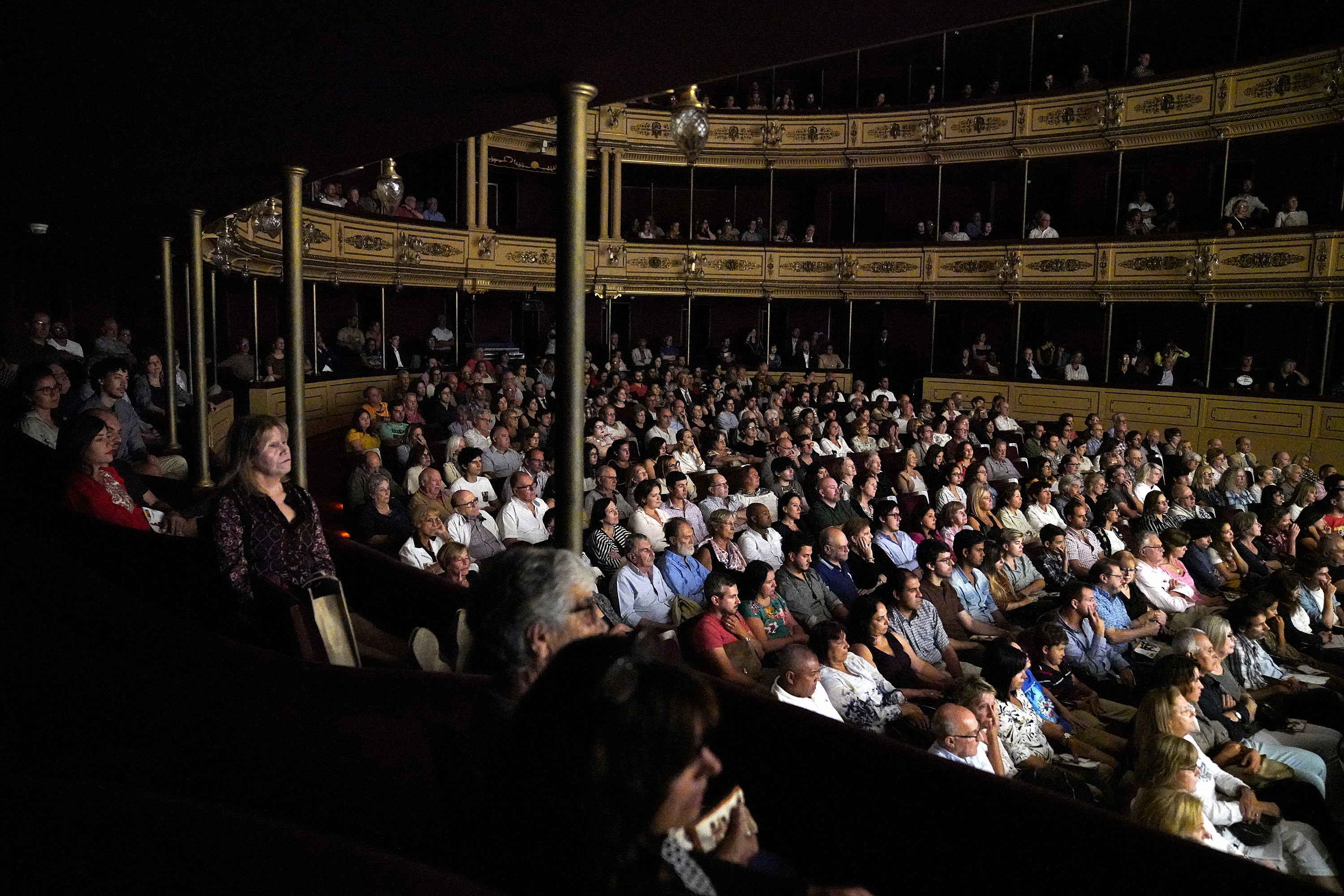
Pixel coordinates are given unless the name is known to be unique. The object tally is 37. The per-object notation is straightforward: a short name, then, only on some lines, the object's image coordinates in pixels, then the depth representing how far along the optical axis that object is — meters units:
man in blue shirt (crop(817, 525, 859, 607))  6.20
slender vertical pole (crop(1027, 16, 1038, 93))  16.28
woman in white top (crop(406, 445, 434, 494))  7.17
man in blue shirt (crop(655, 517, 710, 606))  5.91
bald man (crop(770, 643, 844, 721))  3.98
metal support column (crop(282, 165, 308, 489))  4.00
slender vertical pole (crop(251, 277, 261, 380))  11.48
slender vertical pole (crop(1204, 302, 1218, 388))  14.42
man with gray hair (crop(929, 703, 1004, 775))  3.58
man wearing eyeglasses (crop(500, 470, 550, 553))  6.61
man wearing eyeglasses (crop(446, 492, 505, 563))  6.11
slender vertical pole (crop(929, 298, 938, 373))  17.77
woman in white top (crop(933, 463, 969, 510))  8.41
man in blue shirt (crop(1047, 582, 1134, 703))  5.50
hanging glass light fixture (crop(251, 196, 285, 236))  6.06
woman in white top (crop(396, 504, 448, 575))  5.47
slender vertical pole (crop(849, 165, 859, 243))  17.72
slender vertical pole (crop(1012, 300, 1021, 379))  16.53
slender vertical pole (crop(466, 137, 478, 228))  15.89
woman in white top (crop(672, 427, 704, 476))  9.22
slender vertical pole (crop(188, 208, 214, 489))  5.78
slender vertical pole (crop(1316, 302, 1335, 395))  13.19
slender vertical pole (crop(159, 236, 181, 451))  6.69
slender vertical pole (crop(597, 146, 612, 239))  17.41
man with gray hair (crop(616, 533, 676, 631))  5.52
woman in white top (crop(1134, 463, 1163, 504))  9.75
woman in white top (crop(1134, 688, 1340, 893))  3.73
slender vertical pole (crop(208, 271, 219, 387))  9.47
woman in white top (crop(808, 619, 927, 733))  4.23
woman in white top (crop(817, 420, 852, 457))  10.62
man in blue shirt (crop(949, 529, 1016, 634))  6.39
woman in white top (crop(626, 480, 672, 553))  6.61
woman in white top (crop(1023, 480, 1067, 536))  8.27
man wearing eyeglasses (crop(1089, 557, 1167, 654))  5.96
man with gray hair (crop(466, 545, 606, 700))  1.78
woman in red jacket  3.30
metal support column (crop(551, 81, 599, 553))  2.42
